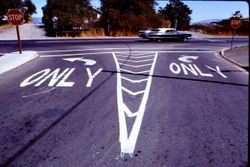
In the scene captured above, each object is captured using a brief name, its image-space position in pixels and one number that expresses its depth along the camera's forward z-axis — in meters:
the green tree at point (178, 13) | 64.44
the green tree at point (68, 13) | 37.12
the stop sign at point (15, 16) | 14.83
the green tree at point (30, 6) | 93.82
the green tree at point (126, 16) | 41.12
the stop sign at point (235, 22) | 19.84
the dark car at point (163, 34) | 28.94
